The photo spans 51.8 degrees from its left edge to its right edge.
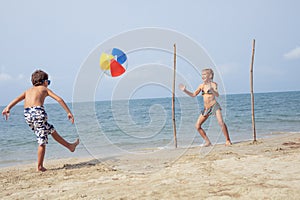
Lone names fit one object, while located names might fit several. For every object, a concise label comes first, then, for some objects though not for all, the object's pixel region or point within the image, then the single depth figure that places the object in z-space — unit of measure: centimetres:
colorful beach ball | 612
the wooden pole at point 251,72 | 783
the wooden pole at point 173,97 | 766
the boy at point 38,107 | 495
